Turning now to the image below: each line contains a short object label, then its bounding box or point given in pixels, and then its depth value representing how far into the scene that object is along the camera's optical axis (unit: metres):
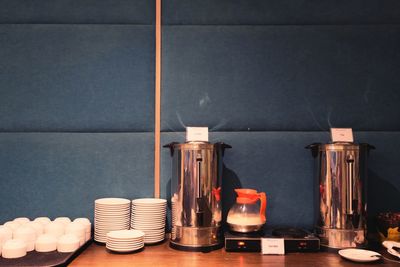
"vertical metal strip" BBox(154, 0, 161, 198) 1.78
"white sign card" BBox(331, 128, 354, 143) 1.70
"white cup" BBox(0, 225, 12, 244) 1.41
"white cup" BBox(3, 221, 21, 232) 1.51
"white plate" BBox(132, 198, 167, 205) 1.60
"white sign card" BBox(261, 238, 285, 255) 1.44
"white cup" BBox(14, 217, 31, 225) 1.62
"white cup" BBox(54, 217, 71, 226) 1.64
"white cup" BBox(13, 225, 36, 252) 1.41
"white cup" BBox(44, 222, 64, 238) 1.52
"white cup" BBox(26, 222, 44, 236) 1.51
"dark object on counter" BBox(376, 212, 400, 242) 1.58
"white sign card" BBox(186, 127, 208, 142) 1.69
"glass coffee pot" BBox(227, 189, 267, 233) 1.52
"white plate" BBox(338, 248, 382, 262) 1.35
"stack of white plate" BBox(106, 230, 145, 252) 1.42
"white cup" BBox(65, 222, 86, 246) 1.50
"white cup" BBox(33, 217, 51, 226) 1.62
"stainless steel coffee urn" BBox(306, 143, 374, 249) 1.48
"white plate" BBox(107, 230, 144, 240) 1.44
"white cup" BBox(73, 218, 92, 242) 1.57
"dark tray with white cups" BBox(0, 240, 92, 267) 1.27
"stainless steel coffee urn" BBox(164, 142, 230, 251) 1.48
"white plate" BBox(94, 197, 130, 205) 1.59
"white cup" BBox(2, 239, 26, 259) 1.33
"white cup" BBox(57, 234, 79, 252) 1.40
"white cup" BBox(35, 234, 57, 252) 1.41
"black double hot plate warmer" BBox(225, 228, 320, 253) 1.46
